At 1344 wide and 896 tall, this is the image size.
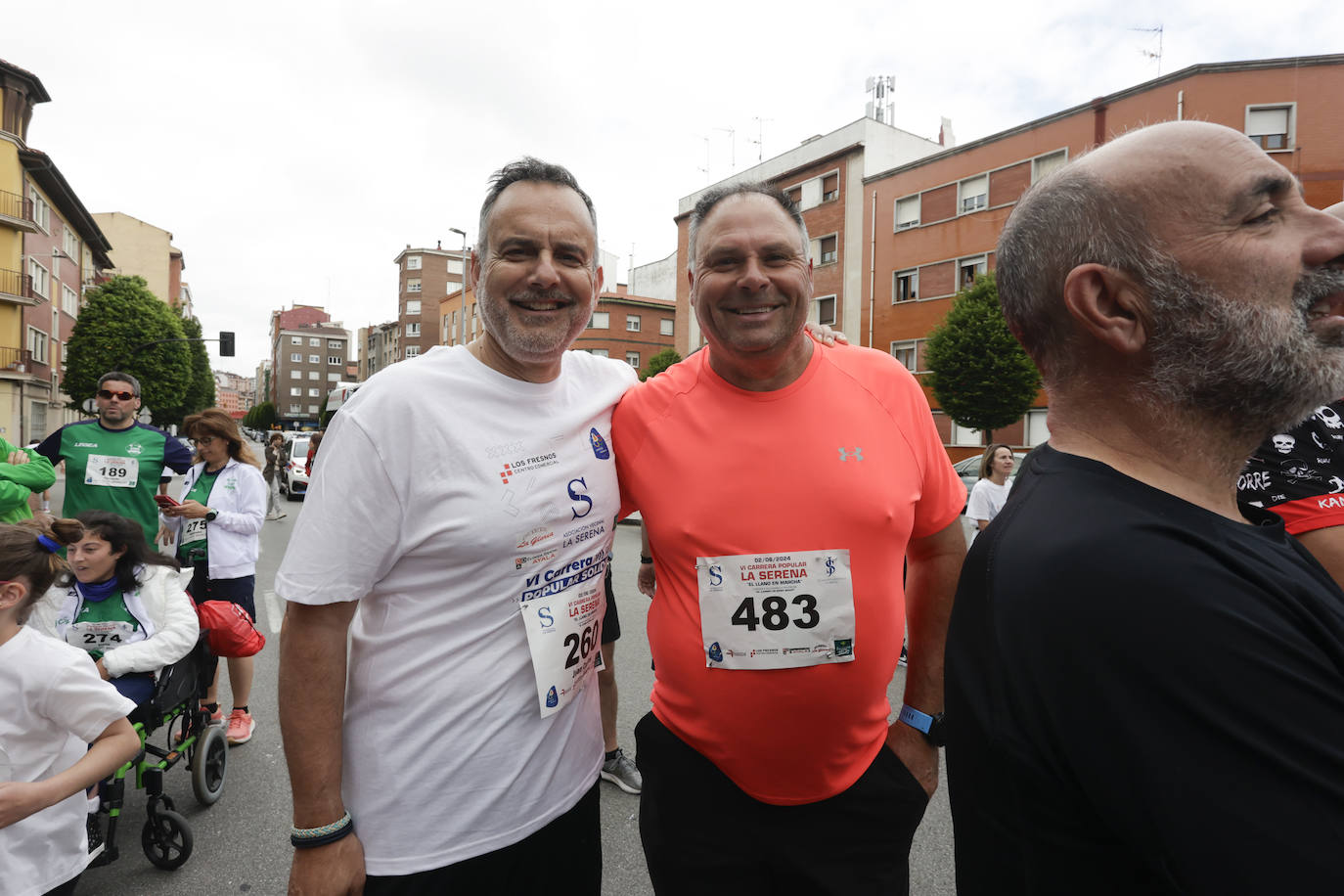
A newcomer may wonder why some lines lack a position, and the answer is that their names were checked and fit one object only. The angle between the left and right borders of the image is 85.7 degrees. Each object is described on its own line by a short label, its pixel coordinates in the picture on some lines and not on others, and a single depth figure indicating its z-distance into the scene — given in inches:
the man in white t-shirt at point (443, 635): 60.6
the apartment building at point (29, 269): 1197.7
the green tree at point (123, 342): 1256.2
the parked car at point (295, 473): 756.6
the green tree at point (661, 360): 1184.8
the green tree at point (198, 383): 1676.9
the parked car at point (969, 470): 614.3
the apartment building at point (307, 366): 4284.0
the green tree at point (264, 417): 3420.3
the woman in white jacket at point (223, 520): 186.7
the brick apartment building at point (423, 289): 2802.7
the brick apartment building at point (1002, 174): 793.6
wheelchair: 121.2
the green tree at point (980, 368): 815.7
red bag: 143.6
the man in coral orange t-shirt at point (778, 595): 69.5
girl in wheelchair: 128.5
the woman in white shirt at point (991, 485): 269.1
